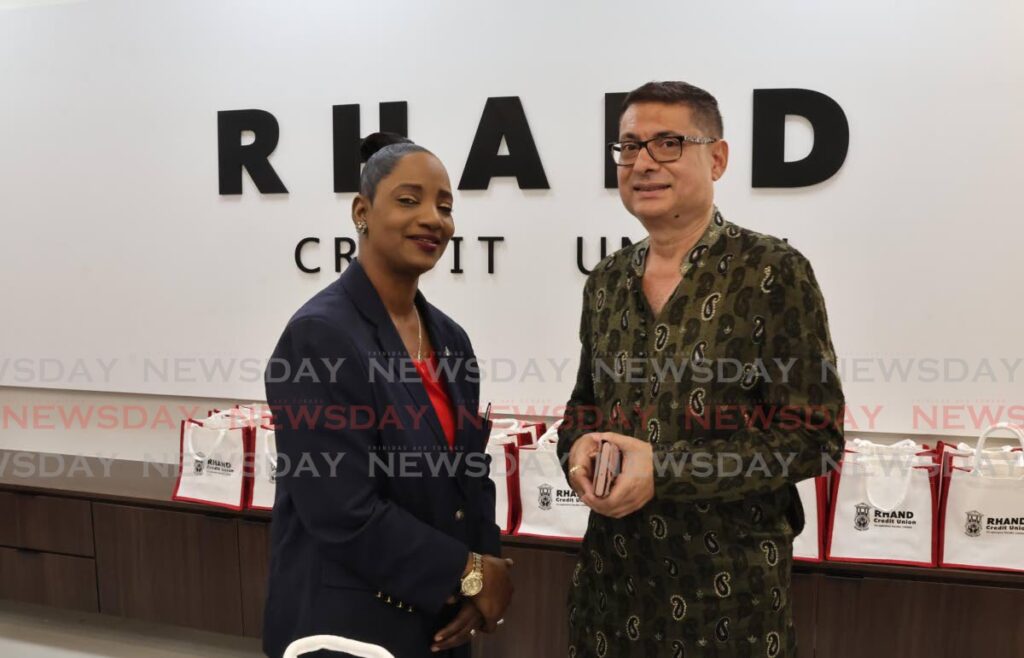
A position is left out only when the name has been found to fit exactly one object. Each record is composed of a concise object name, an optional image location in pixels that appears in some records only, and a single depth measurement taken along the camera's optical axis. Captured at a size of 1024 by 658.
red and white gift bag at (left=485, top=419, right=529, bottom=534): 2.49
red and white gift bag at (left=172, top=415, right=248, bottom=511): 2.84
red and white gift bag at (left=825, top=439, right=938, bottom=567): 2.20
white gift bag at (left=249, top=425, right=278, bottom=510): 2.77
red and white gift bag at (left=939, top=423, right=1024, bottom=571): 2.13
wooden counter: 2.20
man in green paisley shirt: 1.28
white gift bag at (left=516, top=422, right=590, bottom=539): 2.46
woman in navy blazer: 1.31
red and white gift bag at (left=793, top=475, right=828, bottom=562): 2.26
